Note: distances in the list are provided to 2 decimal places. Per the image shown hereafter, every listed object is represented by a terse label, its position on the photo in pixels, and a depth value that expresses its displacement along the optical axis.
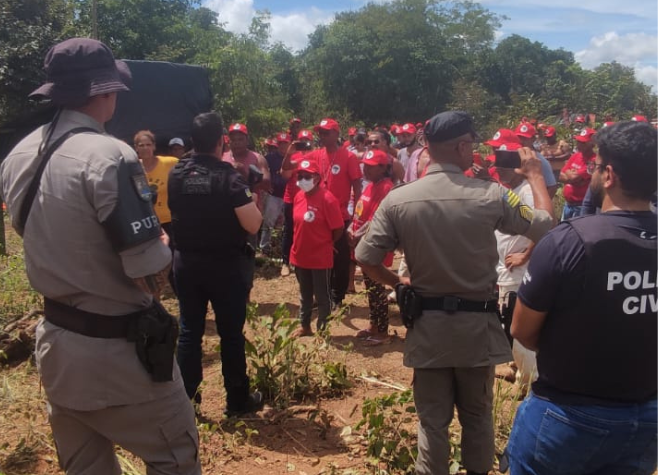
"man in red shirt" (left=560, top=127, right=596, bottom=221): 6.75
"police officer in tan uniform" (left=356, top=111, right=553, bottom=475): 2.76
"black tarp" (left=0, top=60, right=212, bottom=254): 7.98
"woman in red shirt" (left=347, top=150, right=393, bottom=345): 5.44
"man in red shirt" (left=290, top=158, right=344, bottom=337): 5.33
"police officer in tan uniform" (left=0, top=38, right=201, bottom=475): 2.02
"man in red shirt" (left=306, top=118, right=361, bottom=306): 6.38
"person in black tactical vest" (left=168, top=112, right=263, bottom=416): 3.50
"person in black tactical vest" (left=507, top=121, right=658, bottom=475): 1.85
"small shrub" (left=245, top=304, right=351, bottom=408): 4.12
